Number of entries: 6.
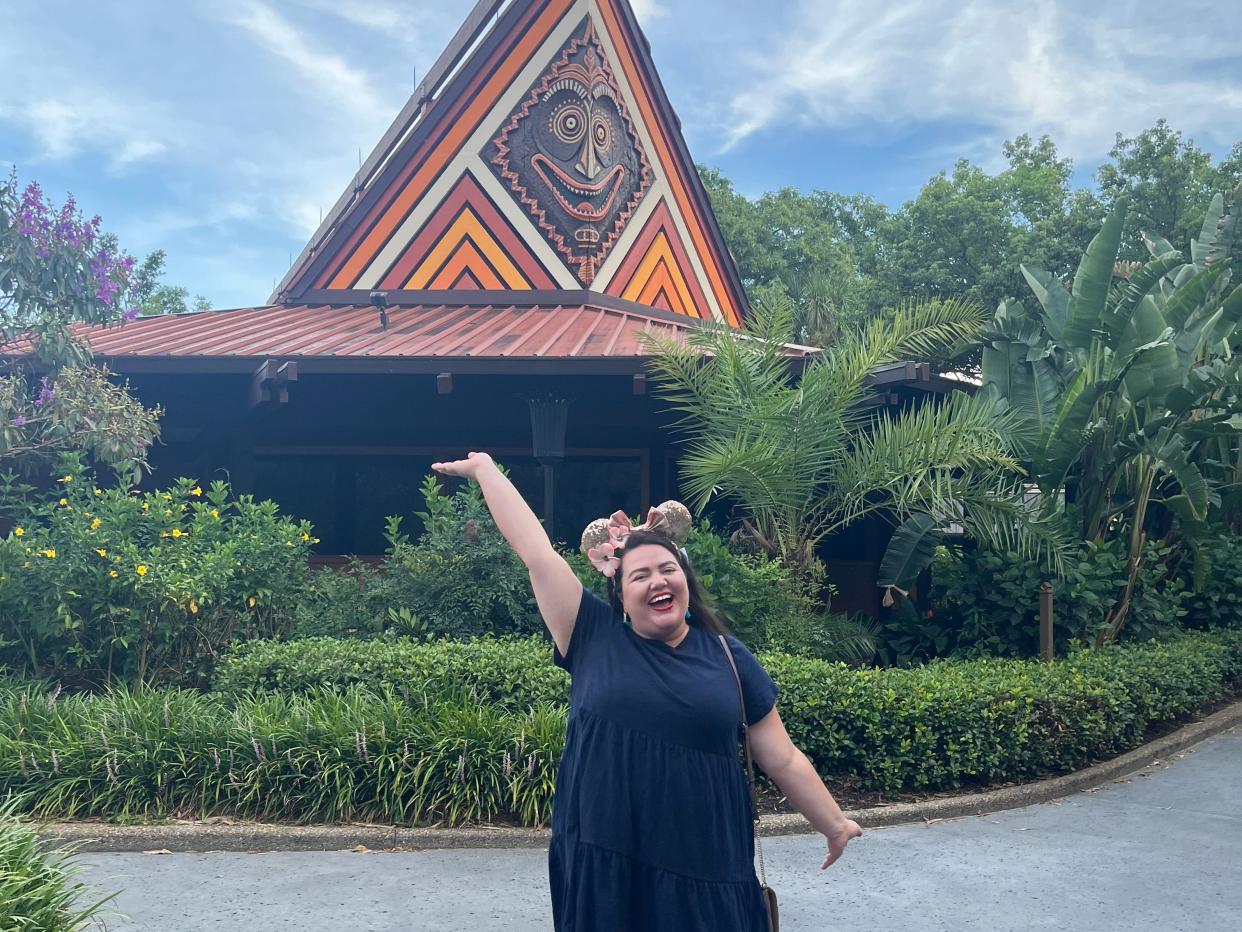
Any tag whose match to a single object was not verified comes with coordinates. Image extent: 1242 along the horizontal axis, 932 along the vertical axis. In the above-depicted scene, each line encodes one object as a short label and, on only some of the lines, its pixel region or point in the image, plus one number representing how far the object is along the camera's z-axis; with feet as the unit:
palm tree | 27.91
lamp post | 32.99
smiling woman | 9.25
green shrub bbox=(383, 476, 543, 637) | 27.25
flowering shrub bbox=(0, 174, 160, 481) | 28.07
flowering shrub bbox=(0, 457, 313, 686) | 25.89
